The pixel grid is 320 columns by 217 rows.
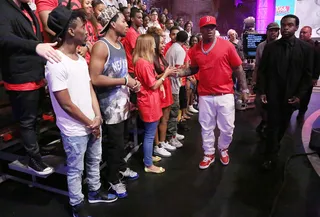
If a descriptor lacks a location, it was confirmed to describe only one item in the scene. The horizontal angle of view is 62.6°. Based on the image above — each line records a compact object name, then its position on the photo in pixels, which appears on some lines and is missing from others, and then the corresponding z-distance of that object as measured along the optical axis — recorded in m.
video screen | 5.74
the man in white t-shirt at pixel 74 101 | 1.82
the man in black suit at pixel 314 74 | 4.23
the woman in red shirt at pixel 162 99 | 3.04
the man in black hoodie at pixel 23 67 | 1.97
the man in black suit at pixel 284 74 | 2.71
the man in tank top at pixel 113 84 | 2.21
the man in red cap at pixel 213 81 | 2.73
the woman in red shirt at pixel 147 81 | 2.69
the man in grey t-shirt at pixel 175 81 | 3.70
